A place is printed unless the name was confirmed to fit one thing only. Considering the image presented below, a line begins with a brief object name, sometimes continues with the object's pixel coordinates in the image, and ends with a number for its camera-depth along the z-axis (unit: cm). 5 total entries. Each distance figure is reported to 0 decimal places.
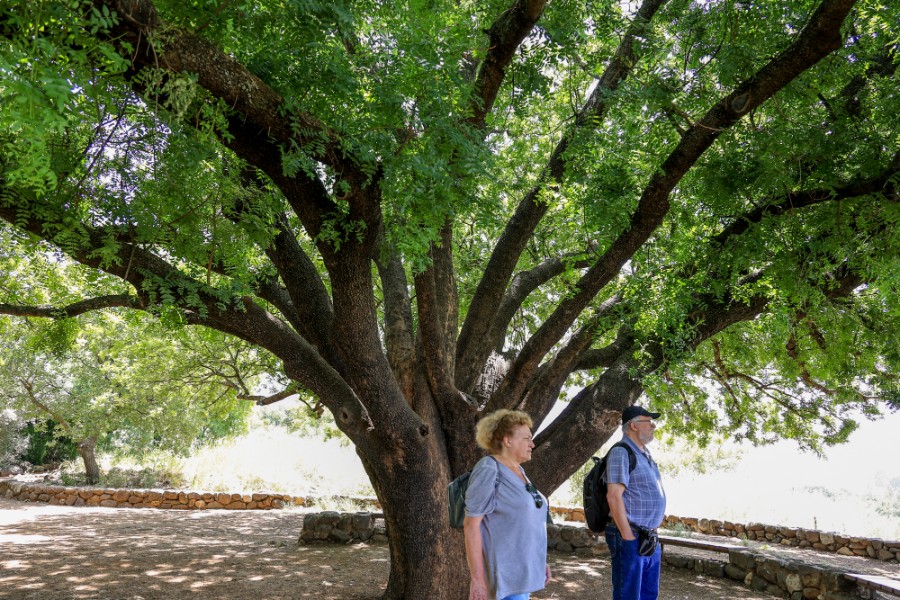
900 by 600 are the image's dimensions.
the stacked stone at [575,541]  973
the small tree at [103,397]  1244
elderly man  360
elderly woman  274
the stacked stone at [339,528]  962
